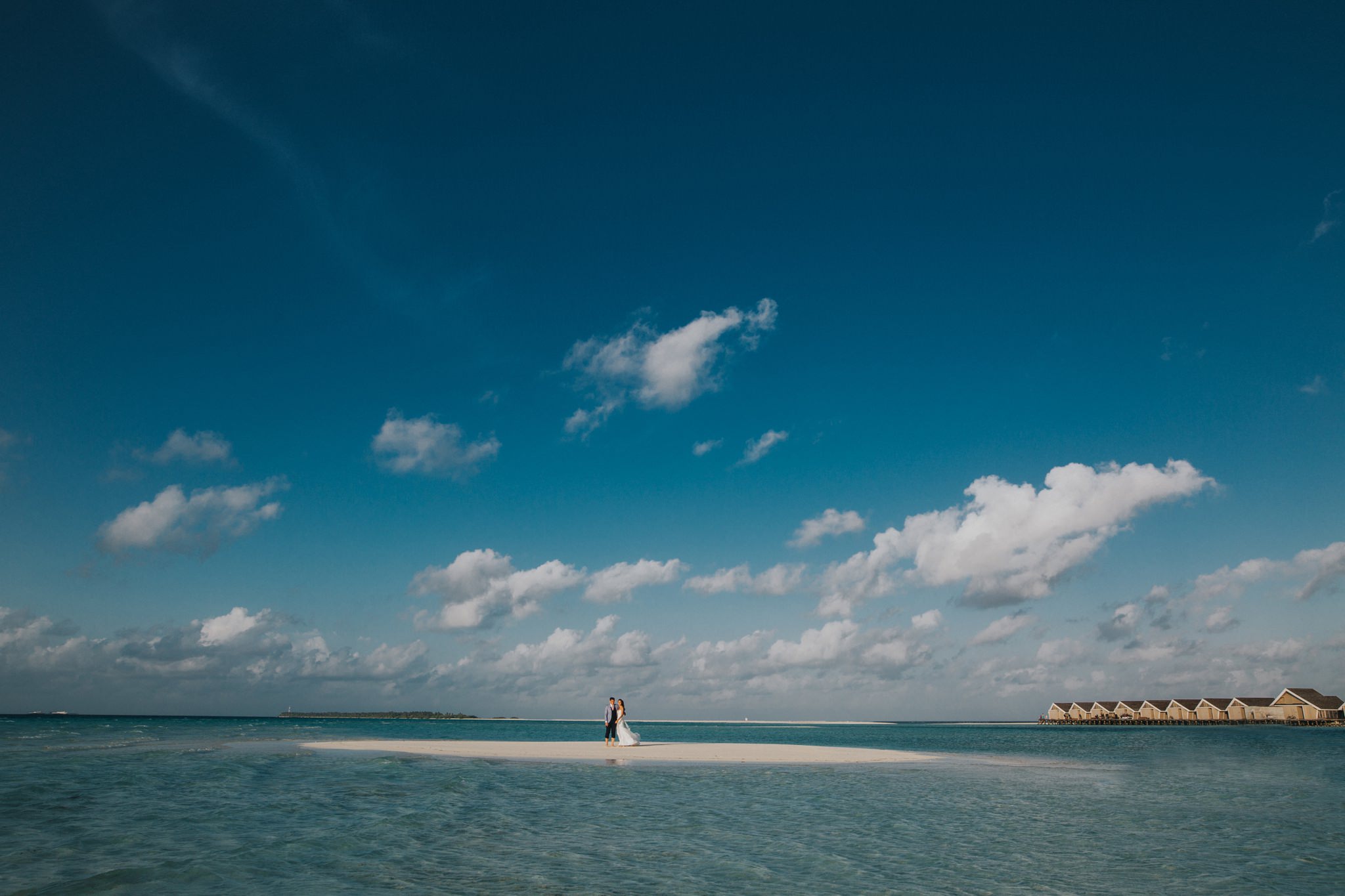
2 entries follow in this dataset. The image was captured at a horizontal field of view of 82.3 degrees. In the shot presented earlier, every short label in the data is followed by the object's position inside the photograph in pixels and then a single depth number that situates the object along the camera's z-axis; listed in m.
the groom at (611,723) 50.34
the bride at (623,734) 51.97
